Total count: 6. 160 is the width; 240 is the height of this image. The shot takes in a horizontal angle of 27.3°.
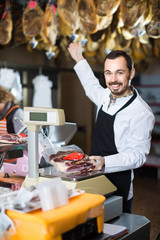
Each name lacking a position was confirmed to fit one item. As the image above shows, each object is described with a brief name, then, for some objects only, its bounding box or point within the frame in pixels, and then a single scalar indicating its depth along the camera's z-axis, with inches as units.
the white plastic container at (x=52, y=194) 41.7
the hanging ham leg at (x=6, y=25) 133.1
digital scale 49.1
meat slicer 66.8
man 69.3
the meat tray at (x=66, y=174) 55.7
